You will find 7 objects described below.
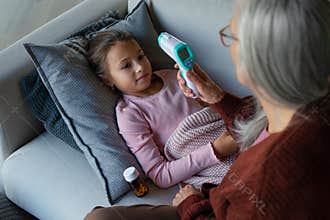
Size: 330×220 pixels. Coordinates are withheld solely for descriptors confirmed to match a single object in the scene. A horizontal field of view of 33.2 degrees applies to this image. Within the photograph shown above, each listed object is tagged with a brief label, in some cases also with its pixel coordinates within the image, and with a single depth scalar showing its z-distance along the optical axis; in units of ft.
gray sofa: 4.63
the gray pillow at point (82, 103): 4.63
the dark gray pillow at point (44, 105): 4.86
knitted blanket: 4.56
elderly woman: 2.88
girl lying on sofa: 4.55
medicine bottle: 4.41
